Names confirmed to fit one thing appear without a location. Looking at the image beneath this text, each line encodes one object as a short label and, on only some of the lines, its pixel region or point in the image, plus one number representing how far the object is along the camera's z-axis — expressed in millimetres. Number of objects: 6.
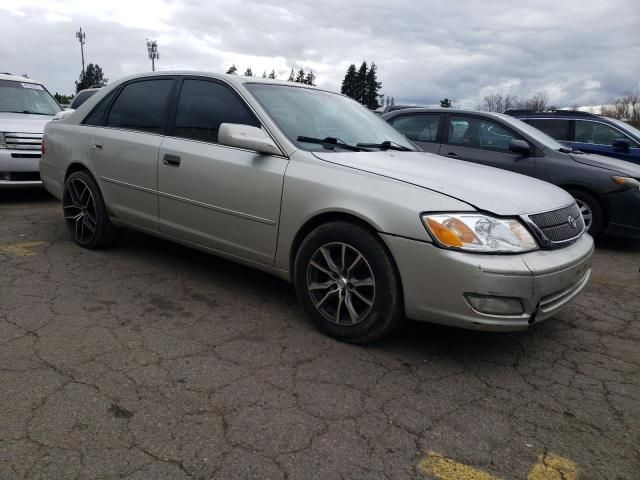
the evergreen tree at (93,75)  68562
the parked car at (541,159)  5754
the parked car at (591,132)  7340
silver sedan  2697
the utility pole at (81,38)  56219
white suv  6688
